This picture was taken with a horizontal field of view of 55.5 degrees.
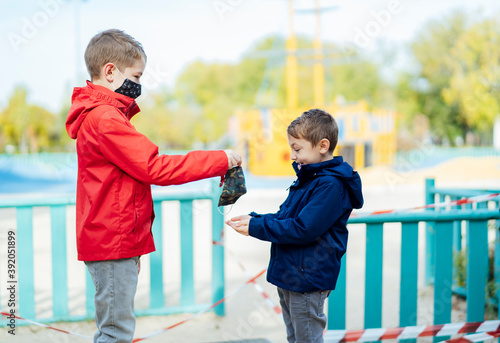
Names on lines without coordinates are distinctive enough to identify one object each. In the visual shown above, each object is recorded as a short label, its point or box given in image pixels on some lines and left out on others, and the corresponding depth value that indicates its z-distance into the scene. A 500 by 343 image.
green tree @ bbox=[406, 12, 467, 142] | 30.44
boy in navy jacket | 1.86
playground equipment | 20.30
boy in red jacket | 1.82
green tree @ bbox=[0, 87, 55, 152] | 33.69
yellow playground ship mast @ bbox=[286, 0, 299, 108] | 20.73
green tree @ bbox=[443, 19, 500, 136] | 25.39
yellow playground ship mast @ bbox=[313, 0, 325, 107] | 20.40
